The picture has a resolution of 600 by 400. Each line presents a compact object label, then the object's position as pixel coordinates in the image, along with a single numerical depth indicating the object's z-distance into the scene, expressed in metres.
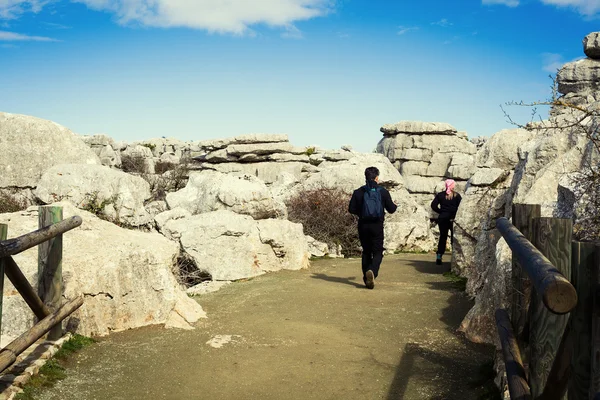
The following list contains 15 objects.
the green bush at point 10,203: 11.73
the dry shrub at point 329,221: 15.44
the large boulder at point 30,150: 13.25
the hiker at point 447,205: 12.92
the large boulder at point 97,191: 11.48
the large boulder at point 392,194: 16.12
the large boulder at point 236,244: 10.79
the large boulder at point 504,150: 12.12
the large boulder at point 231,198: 12.38
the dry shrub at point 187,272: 10.71
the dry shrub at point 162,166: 29.34
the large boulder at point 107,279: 6.55
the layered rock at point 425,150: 29.67
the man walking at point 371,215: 9.53
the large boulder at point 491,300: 6.02
